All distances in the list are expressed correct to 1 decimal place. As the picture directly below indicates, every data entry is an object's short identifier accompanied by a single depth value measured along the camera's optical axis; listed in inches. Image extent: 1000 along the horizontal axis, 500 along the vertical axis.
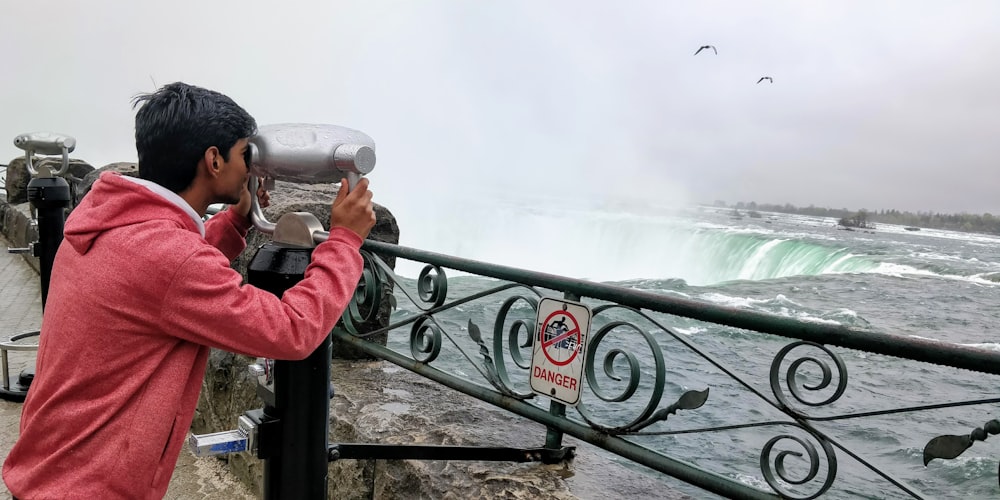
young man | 47.0
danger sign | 87.6
